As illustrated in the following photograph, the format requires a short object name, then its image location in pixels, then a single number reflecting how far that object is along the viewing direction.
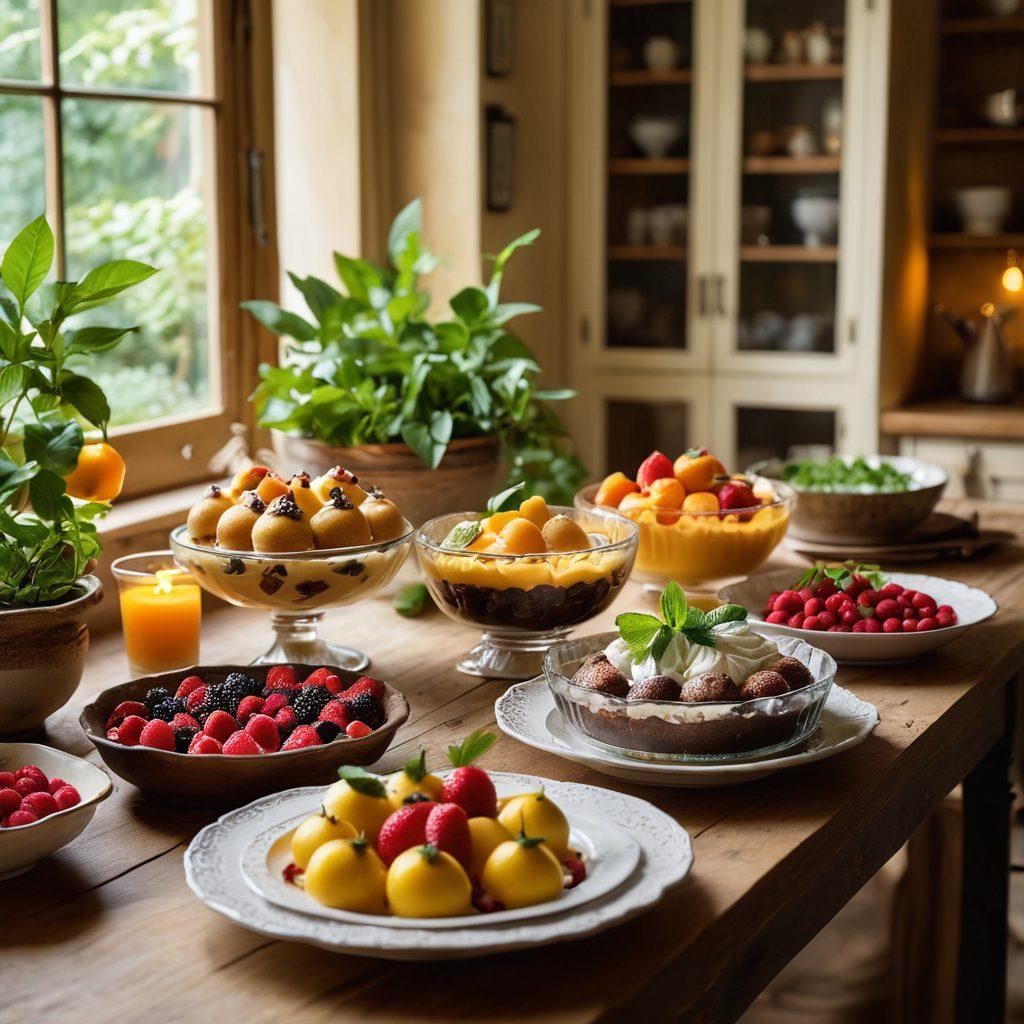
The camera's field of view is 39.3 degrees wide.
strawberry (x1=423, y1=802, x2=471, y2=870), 0.93
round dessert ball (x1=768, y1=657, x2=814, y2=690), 1.25
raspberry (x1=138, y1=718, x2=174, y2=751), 1.18
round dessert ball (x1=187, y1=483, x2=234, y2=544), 1.54
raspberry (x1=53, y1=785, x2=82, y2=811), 1.07
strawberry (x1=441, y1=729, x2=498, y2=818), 0.98
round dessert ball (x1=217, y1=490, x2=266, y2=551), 1.49
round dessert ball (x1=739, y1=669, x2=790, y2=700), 1.21
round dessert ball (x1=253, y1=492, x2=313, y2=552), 1.46
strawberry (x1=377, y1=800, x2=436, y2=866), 0.94
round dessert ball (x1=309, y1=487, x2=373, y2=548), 1.48
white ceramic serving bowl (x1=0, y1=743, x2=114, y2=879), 1.03
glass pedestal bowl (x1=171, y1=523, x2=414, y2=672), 1.47
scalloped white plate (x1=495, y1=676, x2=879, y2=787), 1.20
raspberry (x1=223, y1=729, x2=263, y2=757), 1.17
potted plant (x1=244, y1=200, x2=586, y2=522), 1.94
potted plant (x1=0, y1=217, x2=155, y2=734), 1.34
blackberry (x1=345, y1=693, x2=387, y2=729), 1.27
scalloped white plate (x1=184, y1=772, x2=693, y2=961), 0.88
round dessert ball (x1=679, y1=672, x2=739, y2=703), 1.20
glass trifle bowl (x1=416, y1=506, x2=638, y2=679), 1.51
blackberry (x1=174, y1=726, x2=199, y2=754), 1.19
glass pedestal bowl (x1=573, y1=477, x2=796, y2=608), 1.78
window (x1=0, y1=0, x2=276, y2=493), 2.12
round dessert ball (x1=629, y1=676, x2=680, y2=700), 1.21
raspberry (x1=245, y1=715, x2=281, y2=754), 1.20
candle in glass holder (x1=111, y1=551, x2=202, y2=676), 1.58
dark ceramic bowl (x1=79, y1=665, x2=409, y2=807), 1.15
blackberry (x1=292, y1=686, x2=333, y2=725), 1.26
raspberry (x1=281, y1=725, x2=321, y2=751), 1.20
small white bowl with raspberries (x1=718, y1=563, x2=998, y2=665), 1.57
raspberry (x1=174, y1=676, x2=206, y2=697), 1.33
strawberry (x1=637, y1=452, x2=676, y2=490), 1.84
